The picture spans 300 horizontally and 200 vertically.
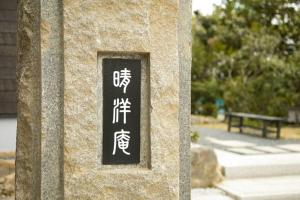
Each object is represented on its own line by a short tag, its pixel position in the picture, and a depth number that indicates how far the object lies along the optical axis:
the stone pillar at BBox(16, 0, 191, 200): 2.73
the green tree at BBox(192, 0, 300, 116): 13.16
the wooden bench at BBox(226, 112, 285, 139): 10.30
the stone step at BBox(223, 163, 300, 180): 6.34
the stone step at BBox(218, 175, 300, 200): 5.45
